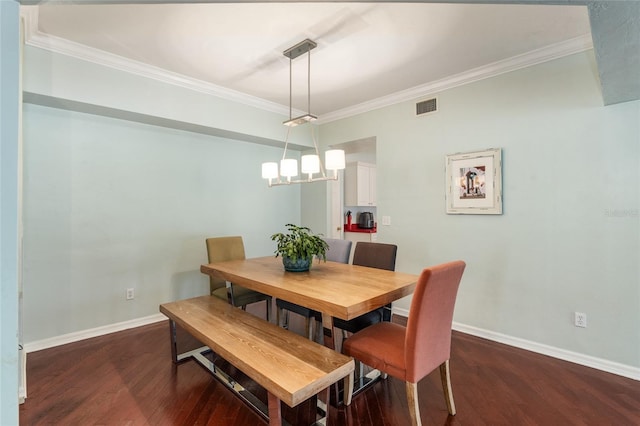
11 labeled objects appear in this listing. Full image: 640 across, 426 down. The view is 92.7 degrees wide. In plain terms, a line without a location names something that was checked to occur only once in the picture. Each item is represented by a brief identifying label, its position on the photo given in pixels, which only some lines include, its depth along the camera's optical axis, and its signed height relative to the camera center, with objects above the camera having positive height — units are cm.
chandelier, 238 +44
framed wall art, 288 +32
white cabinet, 568 +56
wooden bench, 144 -77
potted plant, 245 -29
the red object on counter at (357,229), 536 -28
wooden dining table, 175 -49
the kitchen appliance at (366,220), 585 -12
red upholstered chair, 155 -74
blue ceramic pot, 246 -41
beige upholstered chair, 288 -68
